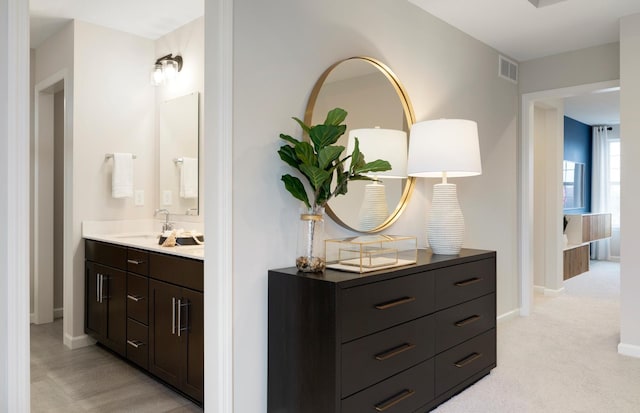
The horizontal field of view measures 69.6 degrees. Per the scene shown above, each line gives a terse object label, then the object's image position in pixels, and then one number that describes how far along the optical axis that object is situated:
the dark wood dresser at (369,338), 1.91
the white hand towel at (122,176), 3.54
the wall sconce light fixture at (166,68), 3.54
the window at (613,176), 8.27
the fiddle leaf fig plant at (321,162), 2.09
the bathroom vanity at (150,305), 2.38
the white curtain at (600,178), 8.24
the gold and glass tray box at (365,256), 2.20
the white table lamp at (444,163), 2.71
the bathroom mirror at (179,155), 3.45
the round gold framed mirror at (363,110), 2.47
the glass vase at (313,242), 2.16
